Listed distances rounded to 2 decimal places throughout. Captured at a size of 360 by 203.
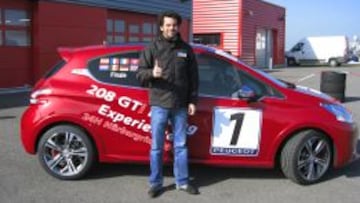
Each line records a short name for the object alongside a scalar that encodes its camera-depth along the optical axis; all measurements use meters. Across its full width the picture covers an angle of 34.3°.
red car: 6.32
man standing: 5.75
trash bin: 14.87
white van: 45.47
